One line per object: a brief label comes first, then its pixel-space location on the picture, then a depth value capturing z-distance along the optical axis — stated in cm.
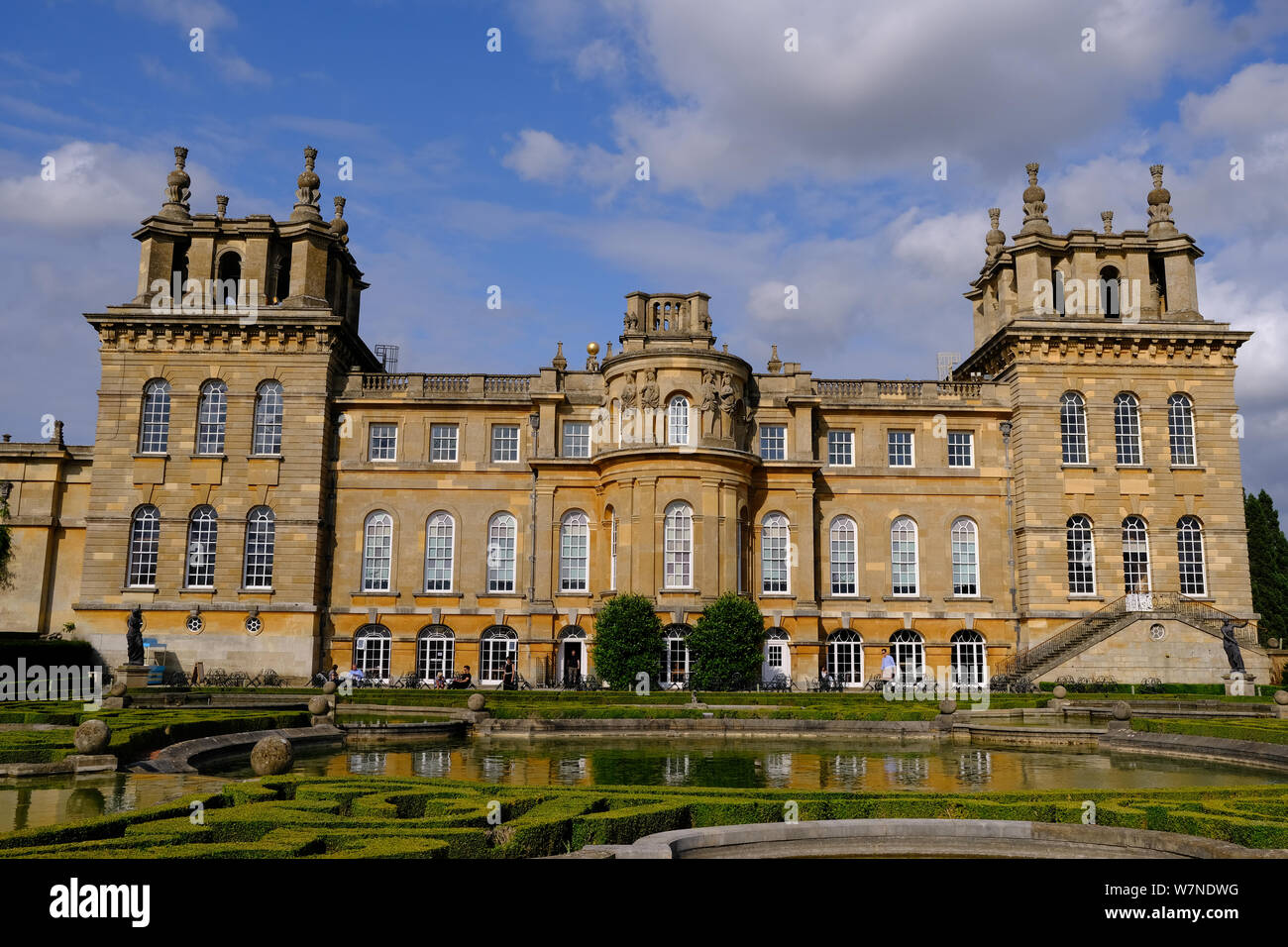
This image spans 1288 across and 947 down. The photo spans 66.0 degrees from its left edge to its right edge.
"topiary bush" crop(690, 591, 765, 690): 3117
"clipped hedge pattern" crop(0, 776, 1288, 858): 750
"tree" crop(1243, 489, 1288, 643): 4544
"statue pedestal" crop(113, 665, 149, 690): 2838
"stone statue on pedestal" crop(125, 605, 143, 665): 2930
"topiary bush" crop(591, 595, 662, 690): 3119
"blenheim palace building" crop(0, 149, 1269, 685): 3416
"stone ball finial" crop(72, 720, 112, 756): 1352
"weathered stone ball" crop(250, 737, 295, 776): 1208
